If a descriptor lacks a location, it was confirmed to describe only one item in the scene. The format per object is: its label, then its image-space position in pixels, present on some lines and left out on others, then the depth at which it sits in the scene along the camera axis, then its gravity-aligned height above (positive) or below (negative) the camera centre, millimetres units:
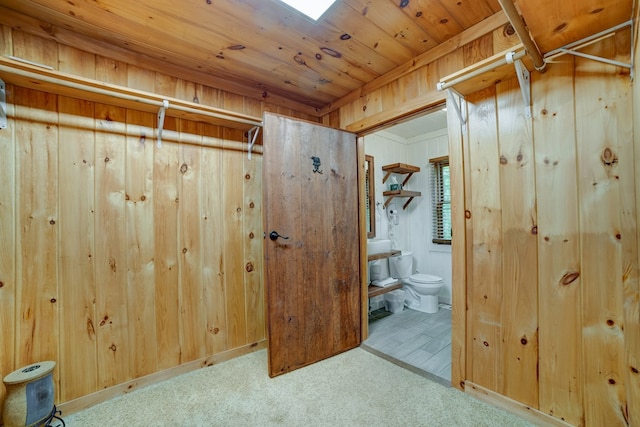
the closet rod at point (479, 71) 1297 +739
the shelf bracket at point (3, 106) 1473 +628
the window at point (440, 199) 3697 +151
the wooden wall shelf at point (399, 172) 3613 +544
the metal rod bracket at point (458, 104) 1655 +664
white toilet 3258 -913
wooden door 1990 -246
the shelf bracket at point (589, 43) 1173 +782
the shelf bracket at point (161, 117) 1743 +682
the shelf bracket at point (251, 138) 2315 +673
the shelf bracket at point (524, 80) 1333 +685
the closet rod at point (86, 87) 1373 +755
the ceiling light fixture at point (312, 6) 1380 +1094
